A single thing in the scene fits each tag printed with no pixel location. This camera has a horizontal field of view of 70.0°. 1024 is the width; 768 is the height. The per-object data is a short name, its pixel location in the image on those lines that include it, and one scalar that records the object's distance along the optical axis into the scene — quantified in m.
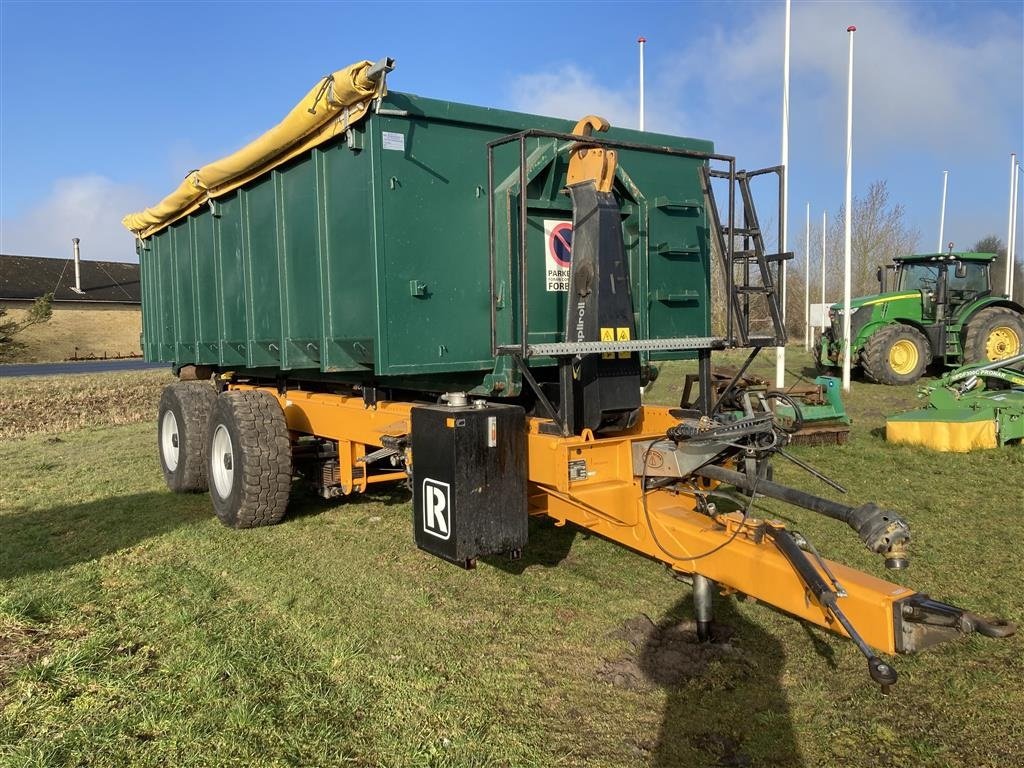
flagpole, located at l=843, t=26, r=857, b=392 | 13.18
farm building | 37.11
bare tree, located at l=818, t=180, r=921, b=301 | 36.91
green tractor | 15.25
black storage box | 3.60
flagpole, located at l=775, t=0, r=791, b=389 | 11.86
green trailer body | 4.02
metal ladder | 4.09
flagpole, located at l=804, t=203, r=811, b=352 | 27.03
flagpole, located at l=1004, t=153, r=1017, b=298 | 28.26
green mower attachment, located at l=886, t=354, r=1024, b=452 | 7.97
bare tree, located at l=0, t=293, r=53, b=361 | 26.22
